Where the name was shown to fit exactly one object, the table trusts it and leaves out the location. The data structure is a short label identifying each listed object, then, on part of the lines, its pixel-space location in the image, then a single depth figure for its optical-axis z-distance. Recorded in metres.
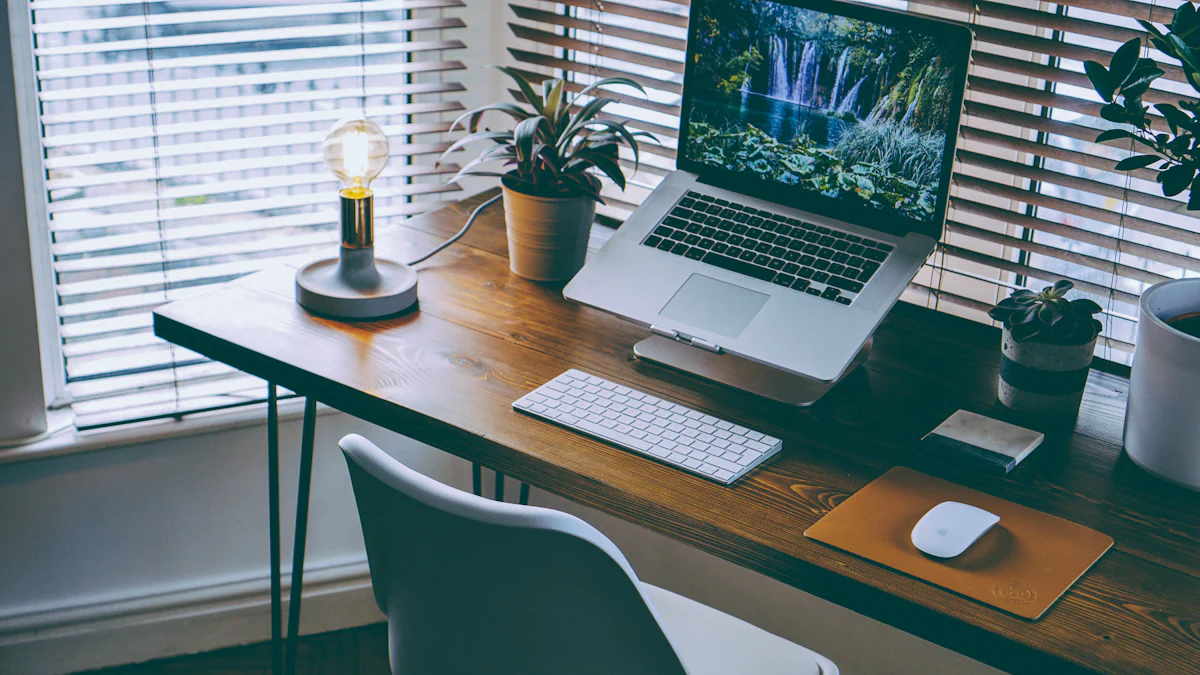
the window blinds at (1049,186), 1.42
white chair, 0.88
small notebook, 1.17
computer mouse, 1.01
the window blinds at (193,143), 1.66
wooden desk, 0.95
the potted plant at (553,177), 1.52
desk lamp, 1.43
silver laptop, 1.30
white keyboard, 1.15
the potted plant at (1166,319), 1.05
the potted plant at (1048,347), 1.24
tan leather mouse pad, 0.97
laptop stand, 1.31
